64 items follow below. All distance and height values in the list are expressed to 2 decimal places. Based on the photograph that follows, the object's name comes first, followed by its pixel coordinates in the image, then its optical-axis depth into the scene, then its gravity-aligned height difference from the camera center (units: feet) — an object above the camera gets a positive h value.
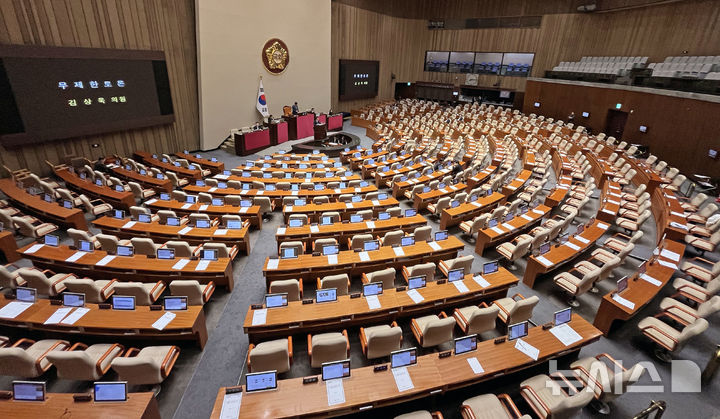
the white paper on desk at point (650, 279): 20.42 -10.97
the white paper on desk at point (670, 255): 23.16 -10.72
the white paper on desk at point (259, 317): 16.72 -11.45
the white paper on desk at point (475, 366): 14.44 -11.54
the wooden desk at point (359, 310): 17.15 -11.47
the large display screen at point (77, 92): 37.27 -2.53
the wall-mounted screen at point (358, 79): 86.94 +0.29
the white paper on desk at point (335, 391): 12.85 -11.54
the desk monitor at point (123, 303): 17.30 -11.20
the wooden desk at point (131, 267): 21.29 -11.66
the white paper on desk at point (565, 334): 16.14 -11.35
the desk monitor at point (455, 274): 20.42 -10.94
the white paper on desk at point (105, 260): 21.35 -11.48
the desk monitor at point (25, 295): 17.42 -11.05
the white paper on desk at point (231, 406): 12.05 -11.42
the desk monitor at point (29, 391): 12.07 -10.98
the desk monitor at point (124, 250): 22.54 -11.26
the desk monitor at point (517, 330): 15.99 -10.98
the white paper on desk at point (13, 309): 16.40 -11.32
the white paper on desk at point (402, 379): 13.53 -11.52
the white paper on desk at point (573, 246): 24.48 -10.93
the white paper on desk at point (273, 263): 21.57 -11.41
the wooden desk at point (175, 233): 26.07 -11.65
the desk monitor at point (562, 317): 16.80 -10.85
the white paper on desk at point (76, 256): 21.48 -11.39
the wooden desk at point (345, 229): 26.61 -11.56
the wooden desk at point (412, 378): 12.51 -11.51
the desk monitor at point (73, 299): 17.24 -11.10
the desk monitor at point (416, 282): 19.66 -11.01
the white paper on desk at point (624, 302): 18.46 -11.12
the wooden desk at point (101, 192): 34.09 -11.83
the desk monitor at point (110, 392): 12.25 -11.01
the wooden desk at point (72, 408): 11.85 -11.40
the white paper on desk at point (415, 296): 18.76 -11.38
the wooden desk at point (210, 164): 47.73 -11.96
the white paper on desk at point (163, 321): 16.25 -11.48
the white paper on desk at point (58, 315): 16.37 -11.48
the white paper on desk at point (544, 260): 22.68 -11.13
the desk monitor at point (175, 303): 17.38 -11.17
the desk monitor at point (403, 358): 14.29 -11.12
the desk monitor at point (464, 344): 15.17 -11.04
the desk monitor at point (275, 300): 17.67 -11.03
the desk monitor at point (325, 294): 18.38 -11.07
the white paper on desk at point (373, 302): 18.04 -11.38
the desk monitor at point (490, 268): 21.23 -10.87
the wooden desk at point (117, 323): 16.33 -11.53
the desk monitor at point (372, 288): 18.86 -11.00
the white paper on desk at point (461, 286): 19.66 -11.33
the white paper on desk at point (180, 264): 21.27 -11.48
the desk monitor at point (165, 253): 22.35 -11.25
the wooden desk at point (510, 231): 27.25 -11.21
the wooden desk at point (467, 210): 31.76 -11.42
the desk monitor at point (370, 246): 23.98 -11.12
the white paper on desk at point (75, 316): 16.38 -11.47
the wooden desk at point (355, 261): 21.90 -11.57
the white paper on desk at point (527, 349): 15.30 -11.42
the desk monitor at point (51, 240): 22.96 -11.09
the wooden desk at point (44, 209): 29.17 -11.62
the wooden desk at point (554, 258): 22.98 -11.10
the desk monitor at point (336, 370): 13.56 -11.12
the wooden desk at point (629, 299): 18.52 -11.13
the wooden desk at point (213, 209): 30.81 -11.63
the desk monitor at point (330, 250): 23.27 -11.15
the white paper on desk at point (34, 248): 22.00 -11.25
